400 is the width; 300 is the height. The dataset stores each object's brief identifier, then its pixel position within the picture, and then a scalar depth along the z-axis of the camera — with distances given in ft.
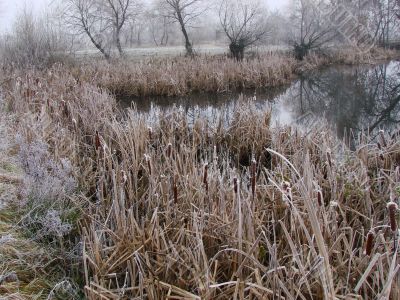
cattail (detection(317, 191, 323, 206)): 4.91
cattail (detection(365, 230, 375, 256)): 3.56
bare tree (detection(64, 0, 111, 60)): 49.60
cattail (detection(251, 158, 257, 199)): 5.22
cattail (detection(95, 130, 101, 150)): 8.34
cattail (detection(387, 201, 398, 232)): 3.27
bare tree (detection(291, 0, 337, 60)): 46.75
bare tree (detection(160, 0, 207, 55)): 54.24
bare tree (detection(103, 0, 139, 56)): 51.85
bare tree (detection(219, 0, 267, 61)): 49.24
